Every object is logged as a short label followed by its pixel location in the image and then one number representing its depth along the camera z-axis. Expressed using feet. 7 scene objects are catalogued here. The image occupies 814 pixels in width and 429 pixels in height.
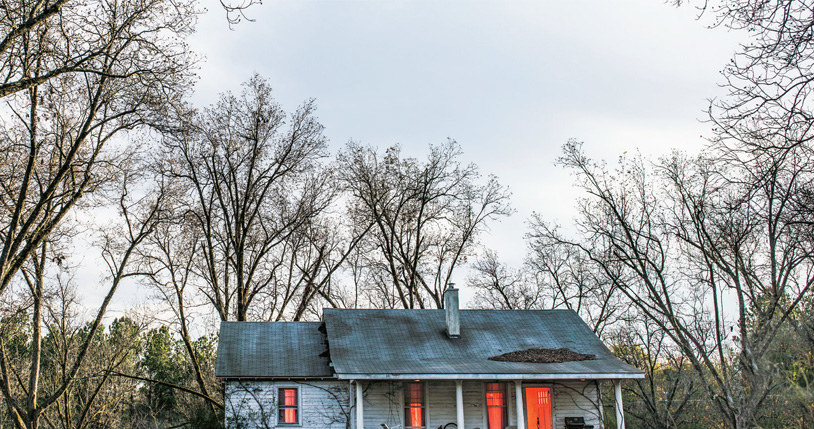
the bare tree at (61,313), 64.49
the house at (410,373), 63.31
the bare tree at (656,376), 81.82
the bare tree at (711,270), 70.13
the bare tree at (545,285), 107.04
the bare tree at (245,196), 93.61
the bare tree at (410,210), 107.65
